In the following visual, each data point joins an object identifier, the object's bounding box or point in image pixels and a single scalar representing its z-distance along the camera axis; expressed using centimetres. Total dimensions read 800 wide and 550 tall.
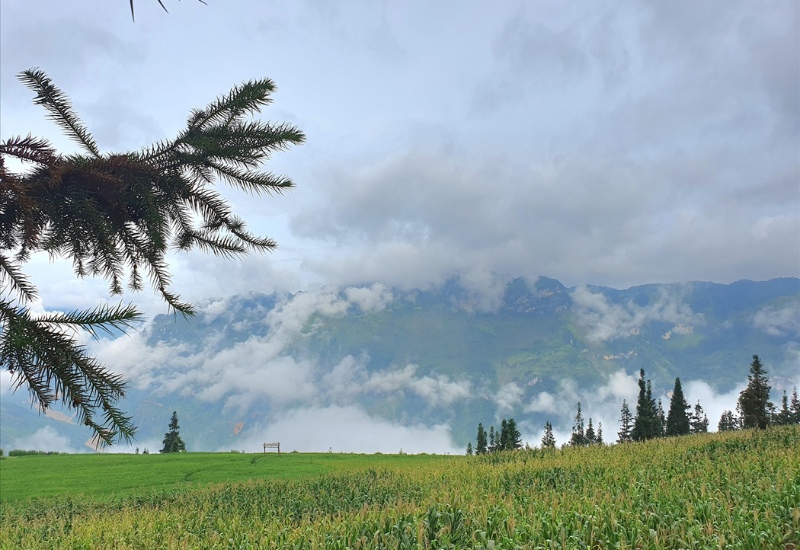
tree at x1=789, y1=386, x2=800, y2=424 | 8235
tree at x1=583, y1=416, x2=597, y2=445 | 8095
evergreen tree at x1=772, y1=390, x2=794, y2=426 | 6957
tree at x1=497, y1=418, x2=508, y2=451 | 7156
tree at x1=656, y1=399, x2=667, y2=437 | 7517
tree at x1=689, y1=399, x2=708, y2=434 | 9484
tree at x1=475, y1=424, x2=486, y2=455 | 9022
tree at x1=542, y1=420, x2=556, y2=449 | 8761
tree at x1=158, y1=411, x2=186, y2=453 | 8094
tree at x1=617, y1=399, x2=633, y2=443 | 9588
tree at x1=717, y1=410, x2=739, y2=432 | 9309
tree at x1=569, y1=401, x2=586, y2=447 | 8062
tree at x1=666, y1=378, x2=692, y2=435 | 7194
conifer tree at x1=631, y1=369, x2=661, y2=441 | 6381
